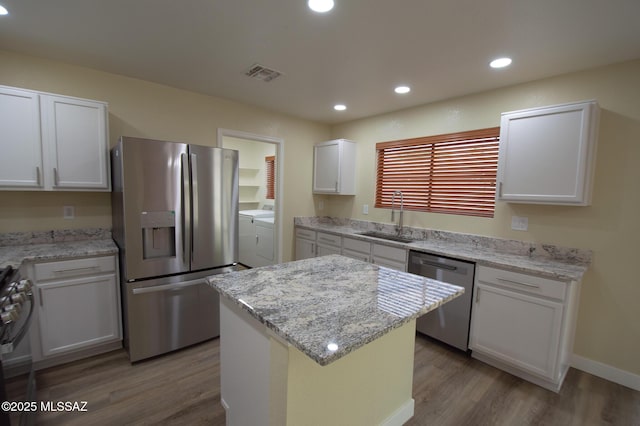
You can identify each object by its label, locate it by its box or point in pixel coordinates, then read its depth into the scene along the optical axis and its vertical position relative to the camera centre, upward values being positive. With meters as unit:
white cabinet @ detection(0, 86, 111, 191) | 2.09 +0.33
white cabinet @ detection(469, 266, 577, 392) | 2.03 -0.93
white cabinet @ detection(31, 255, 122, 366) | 2.11 -0.95
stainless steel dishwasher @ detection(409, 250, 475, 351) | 2.46 -0.90
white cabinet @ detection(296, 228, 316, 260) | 3.92 -0.70
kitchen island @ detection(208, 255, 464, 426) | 1.07 -0.63
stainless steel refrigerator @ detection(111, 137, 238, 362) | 2.23 -0.39
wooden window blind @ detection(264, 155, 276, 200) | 5.75 +0.31
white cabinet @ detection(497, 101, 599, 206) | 2.11 +0.39
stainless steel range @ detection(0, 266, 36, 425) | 1.28 -0.73
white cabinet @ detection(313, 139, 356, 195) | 3.91 +0.41
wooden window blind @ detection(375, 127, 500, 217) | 2.87 +0.31
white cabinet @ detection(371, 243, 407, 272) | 2.86 -0.62
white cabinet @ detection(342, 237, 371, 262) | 3.22 -0.62
